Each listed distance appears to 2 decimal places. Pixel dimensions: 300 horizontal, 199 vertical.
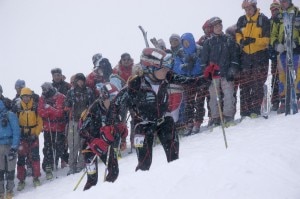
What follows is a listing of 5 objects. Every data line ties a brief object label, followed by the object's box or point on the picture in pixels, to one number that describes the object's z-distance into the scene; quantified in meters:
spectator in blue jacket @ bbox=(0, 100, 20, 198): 19.83
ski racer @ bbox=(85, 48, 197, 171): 12.92
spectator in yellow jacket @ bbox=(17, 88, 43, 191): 20.86
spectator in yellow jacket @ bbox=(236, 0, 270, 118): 19.17
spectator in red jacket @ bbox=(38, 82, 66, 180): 21.33
